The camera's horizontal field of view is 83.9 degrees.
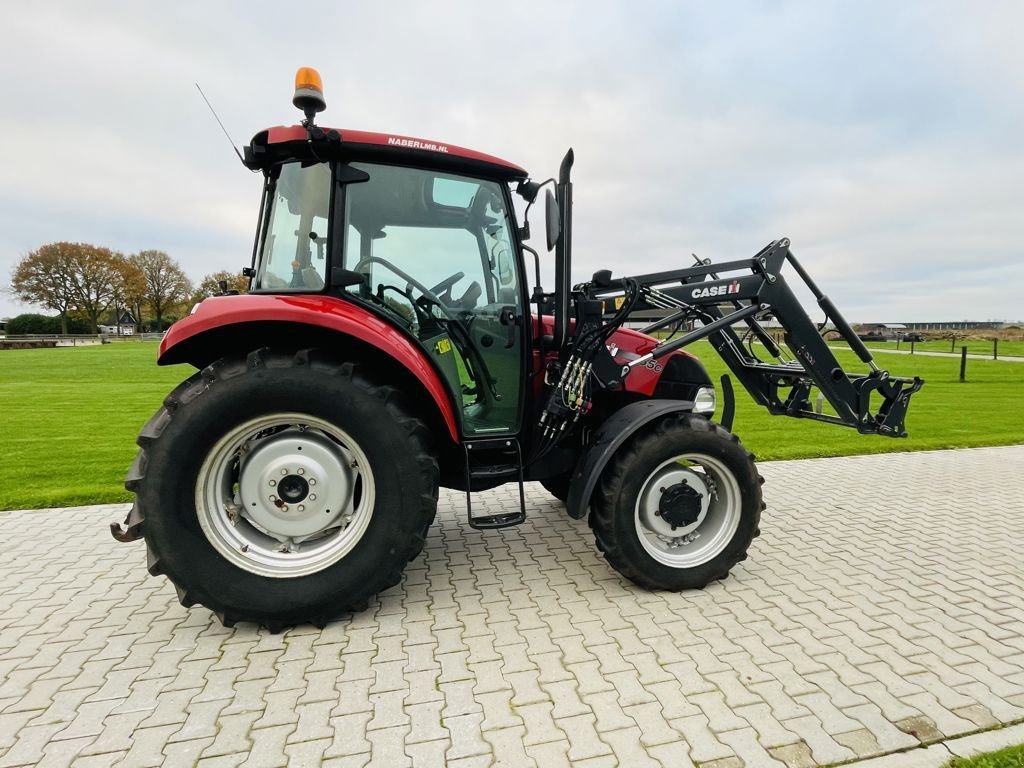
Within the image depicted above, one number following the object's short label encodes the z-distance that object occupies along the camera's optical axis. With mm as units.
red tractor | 2752
